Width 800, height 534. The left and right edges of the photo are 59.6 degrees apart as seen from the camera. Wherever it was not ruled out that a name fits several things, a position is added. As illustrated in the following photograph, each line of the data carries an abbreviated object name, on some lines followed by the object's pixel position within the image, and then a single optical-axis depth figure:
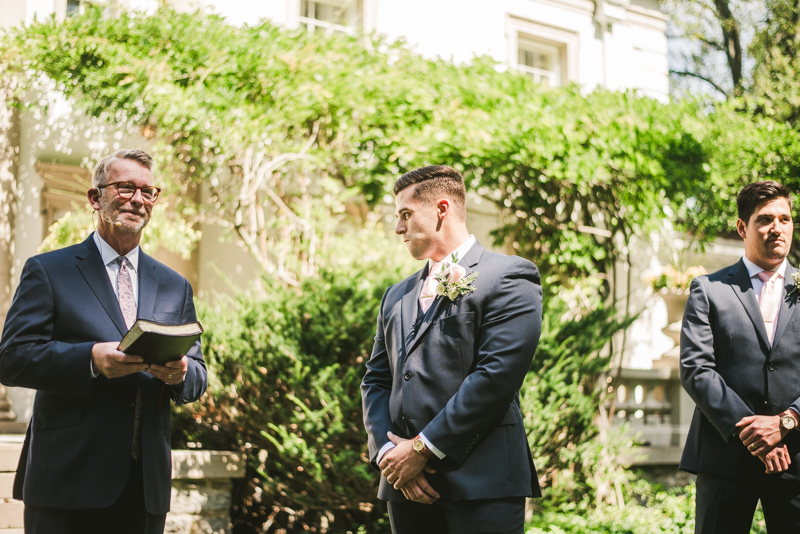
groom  2.45
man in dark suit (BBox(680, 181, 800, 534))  2.96
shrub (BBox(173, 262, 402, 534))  4.72
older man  2.51
